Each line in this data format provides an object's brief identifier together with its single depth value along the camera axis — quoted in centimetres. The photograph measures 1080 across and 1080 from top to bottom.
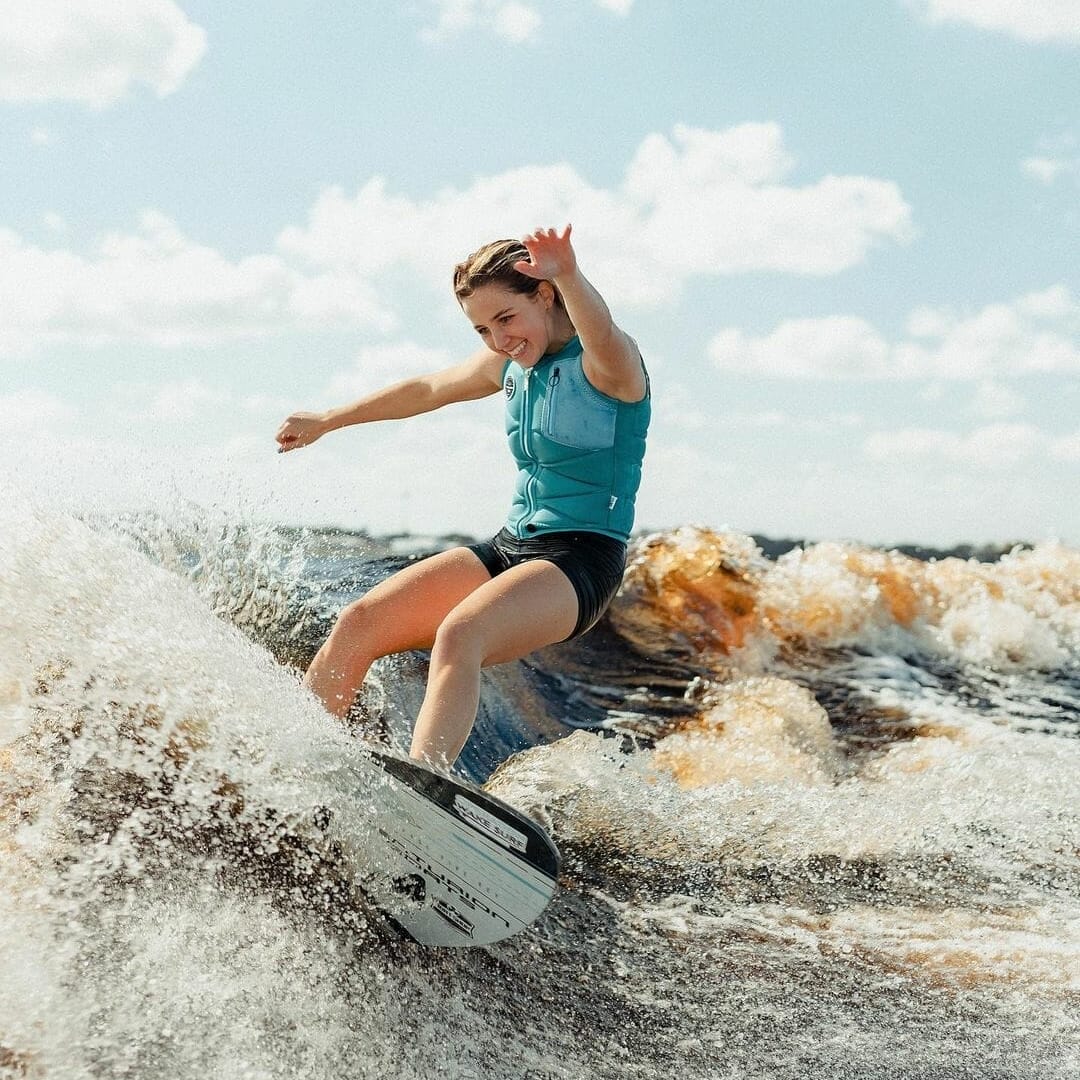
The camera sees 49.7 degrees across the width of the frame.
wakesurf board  279
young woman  317
